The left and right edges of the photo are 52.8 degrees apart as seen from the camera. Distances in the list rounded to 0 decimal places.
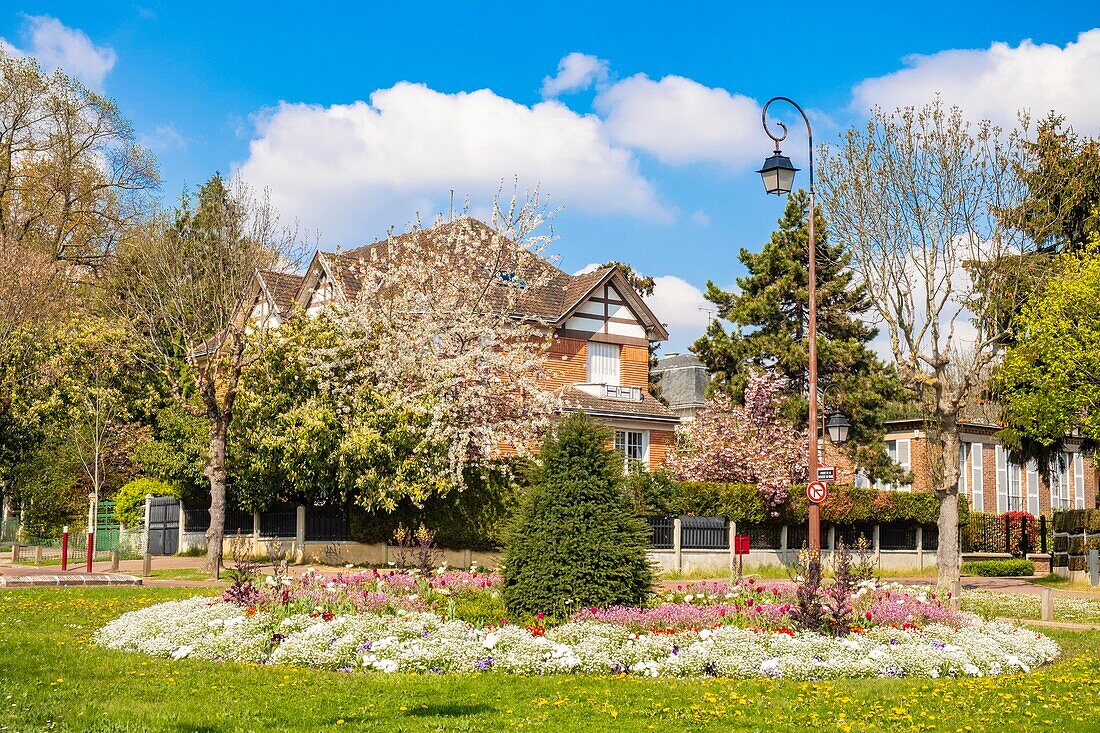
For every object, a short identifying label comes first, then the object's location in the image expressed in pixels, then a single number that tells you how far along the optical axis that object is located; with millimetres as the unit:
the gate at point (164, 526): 35875
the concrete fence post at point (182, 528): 35656
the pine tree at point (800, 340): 42406
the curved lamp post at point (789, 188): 20878
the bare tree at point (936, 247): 26234
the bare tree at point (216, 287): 27000
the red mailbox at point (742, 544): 24562
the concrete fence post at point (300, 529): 31406
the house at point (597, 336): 38219
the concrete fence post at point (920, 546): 38469
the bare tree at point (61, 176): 47125
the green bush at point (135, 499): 36875
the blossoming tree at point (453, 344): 29562
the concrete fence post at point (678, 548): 31328
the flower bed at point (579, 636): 12172
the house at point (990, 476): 47375
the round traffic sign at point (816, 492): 20422
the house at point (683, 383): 55162
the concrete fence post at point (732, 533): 32688
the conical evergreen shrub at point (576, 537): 14133
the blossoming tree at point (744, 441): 39812
